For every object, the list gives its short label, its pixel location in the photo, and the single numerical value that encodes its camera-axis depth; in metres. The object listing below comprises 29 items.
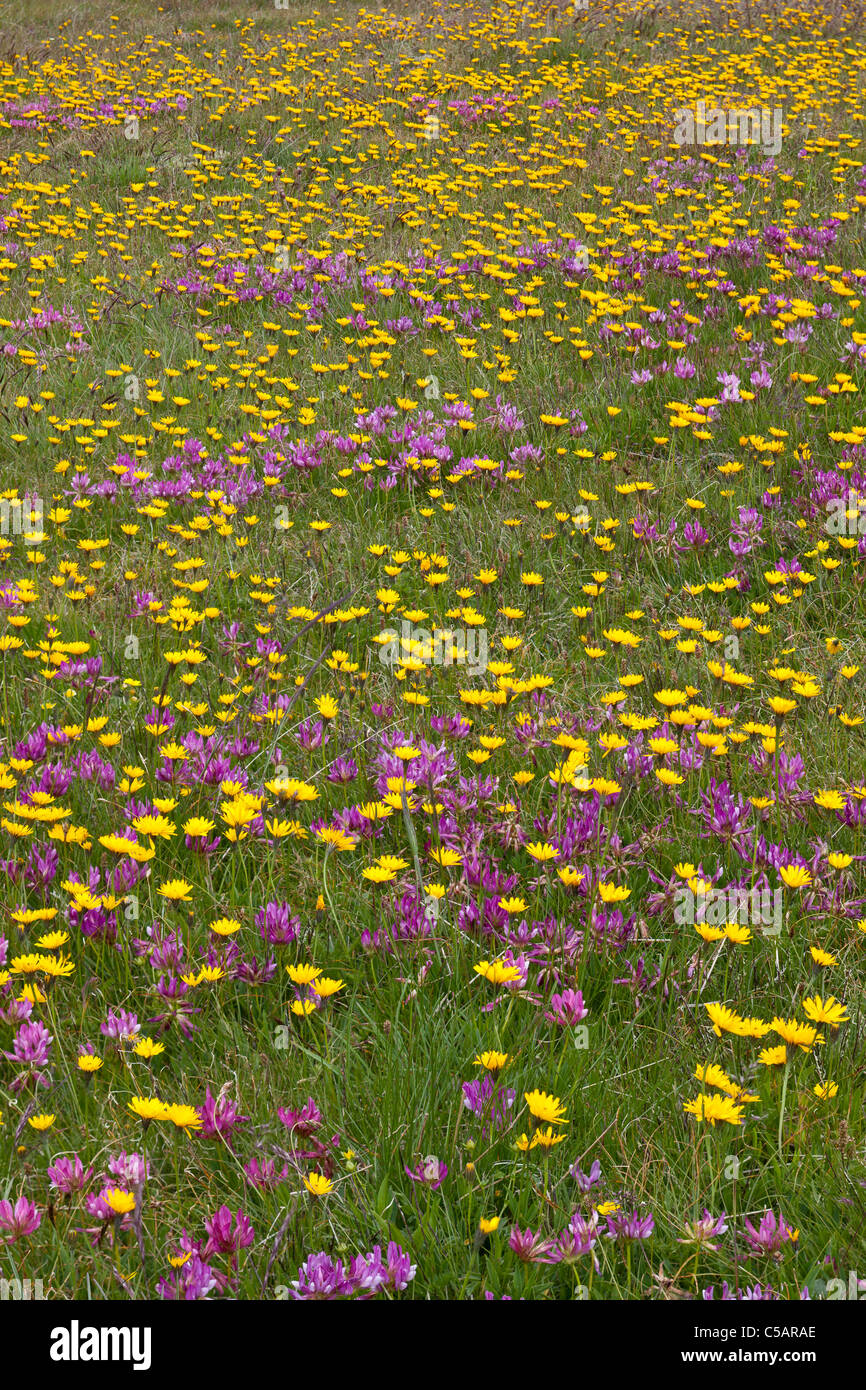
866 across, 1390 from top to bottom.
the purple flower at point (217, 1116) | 2.28
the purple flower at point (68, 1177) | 2.25
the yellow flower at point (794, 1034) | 2.27
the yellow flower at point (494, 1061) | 2.26
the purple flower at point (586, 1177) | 2.25
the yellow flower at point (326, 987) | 2.32
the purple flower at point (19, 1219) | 2.21
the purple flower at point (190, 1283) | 2.20
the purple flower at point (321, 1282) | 2.19
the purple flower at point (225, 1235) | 2.22
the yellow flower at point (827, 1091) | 2.29
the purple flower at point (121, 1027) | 2.35
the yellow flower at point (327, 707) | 2.64
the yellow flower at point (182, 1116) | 2.23
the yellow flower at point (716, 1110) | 2.24
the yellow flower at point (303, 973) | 2.32
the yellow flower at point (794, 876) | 2.40
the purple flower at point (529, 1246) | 2.21
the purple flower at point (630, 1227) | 2.23
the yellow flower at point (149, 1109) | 2.24
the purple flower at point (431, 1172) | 2.25
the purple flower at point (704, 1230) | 2.22
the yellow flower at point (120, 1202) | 2.21
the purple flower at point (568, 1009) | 2.36
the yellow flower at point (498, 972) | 2.30
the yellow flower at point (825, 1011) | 2.31
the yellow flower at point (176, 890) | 2.44
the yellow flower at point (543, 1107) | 2.24
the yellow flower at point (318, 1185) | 2.21
